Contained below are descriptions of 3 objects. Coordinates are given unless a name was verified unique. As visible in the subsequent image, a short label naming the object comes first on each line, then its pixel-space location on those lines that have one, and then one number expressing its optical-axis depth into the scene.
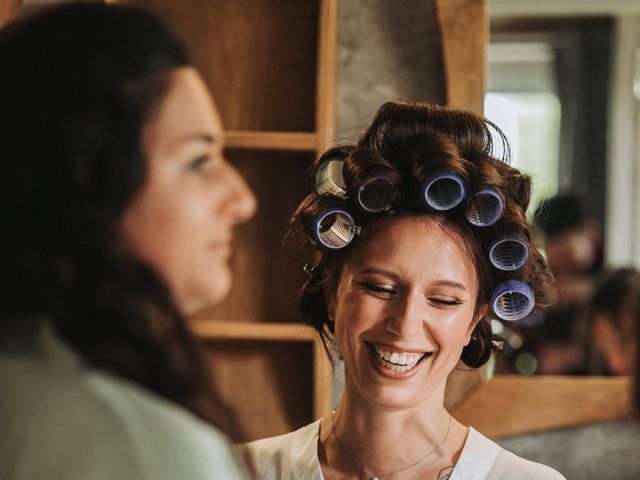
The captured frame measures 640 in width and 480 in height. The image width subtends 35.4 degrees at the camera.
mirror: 3.35
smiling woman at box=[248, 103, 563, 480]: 1.64
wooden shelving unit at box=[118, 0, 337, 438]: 2.73
